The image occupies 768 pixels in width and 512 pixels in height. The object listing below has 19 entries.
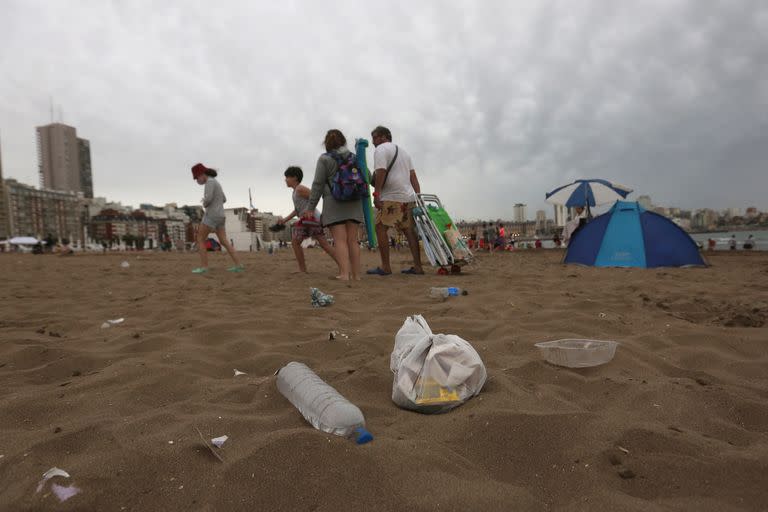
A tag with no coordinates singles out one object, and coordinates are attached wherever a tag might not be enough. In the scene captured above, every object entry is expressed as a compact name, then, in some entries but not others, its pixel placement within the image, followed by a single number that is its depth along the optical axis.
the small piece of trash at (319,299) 3.44
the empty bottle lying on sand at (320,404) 1.34
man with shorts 5.26
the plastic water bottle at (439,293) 3.64
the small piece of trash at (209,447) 1.23
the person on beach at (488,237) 16.35
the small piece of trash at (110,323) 2.86
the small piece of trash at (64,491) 1.05
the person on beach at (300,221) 5.69
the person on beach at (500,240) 17.05
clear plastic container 1.95
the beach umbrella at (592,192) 12.27
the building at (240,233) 30.94
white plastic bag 1.54
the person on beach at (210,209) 6.38
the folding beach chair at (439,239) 5.61
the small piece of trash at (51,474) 1.09
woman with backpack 4.87
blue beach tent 6.84
